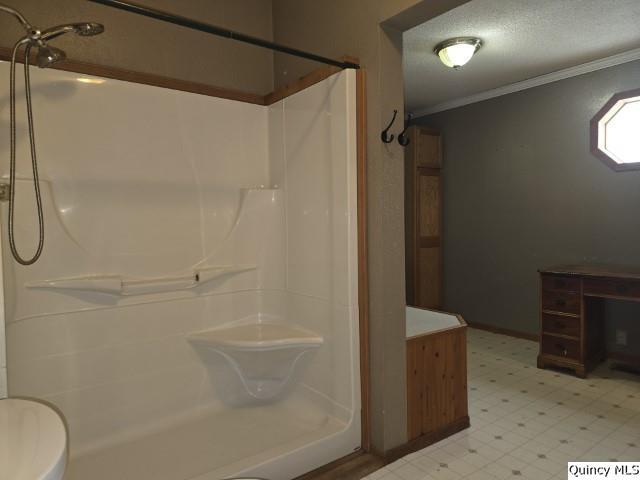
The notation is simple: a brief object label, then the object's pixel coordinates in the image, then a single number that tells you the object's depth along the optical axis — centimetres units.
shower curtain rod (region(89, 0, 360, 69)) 129
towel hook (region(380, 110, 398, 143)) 179
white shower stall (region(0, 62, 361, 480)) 175
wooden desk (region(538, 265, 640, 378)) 285
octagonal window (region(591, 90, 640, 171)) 314
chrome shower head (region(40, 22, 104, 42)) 137
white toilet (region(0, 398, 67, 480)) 78
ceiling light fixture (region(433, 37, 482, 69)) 280
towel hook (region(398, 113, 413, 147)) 185
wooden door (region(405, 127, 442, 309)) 439
